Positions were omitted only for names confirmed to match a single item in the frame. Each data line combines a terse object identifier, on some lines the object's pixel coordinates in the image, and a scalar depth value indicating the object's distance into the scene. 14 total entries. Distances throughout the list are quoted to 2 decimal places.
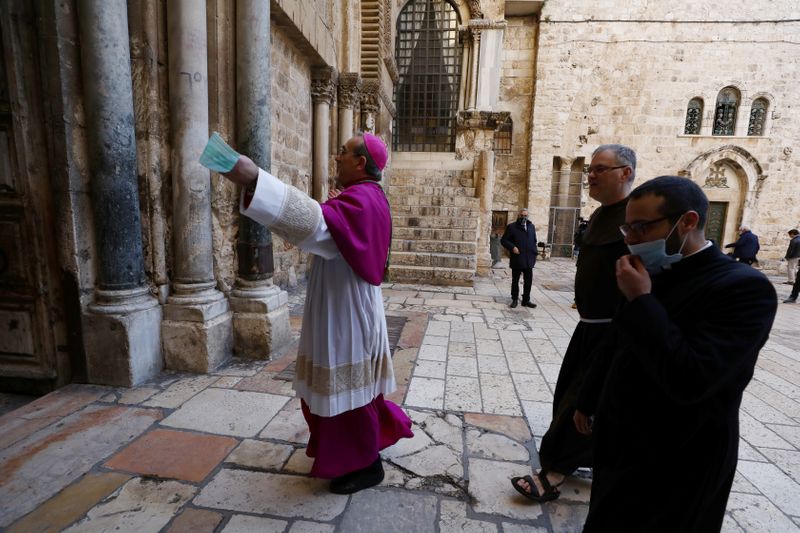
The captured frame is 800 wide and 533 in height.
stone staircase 8.27
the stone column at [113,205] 2.85
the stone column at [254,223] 3.67
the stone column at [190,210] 3.27
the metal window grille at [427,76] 13.50
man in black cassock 1.05
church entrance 2.80
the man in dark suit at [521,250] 6.65
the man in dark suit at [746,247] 9.47
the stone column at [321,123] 7.14
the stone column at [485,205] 10.02
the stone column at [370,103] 8.95
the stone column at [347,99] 8.01
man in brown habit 1.99
